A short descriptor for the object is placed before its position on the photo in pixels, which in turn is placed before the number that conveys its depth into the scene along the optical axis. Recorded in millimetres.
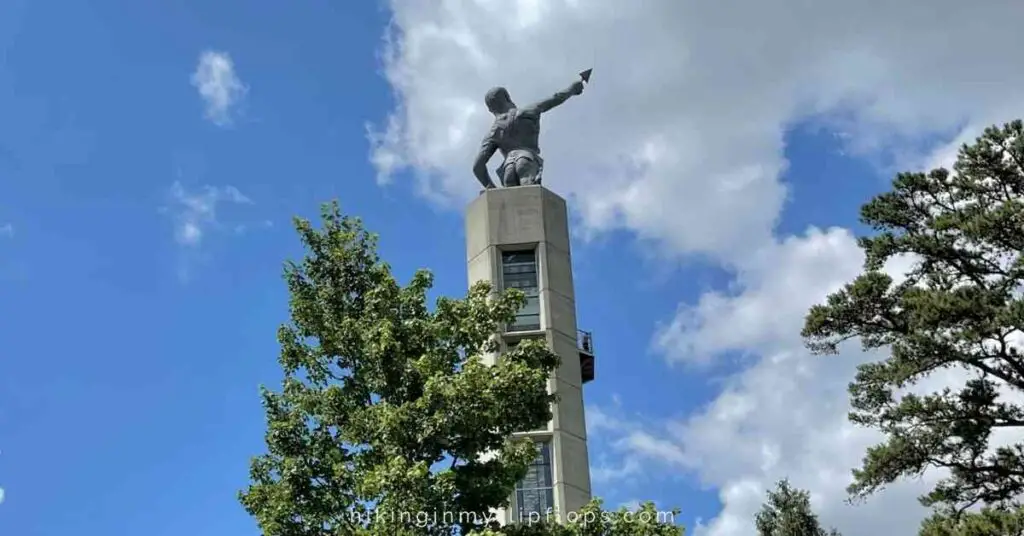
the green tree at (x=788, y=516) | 26609
